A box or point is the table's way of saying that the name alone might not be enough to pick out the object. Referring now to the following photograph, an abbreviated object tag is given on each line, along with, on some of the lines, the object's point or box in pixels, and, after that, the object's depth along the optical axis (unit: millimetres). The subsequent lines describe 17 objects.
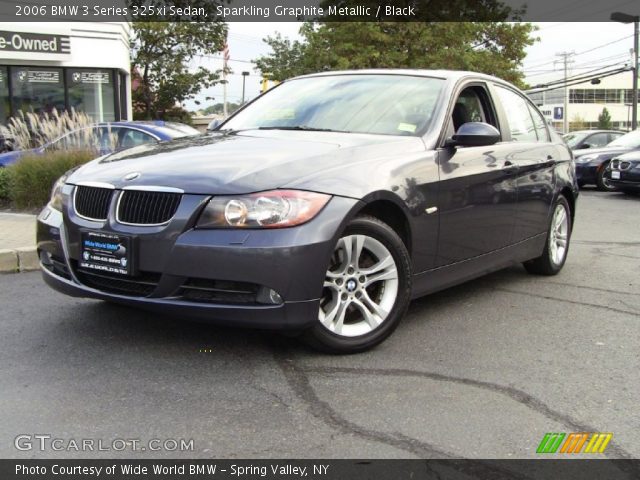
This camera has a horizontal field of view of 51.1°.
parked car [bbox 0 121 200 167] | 9628
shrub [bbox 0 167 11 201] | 9130
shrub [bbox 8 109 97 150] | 9811
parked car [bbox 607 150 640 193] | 13273
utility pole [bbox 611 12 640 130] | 27169
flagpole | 27027
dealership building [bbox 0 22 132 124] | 17953
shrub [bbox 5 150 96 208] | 8797
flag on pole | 26947
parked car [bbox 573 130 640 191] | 15312
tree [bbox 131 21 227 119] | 25359
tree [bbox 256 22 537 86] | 22719
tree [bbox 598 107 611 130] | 97369
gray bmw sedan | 3326
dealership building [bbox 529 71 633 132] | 110688
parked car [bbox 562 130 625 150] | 17203
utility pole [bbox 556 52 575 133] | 83000
